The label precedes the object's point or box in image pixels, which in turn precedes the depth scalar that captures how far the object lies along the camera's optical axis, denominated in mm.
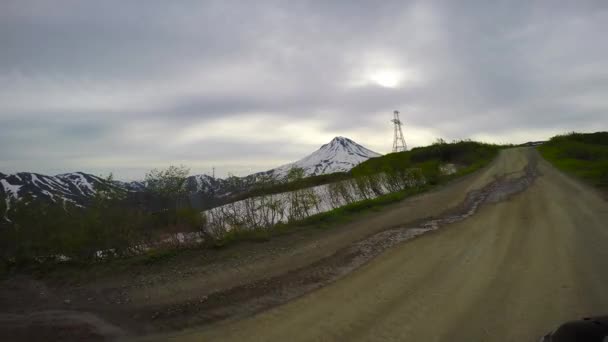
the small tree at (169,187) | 13323
